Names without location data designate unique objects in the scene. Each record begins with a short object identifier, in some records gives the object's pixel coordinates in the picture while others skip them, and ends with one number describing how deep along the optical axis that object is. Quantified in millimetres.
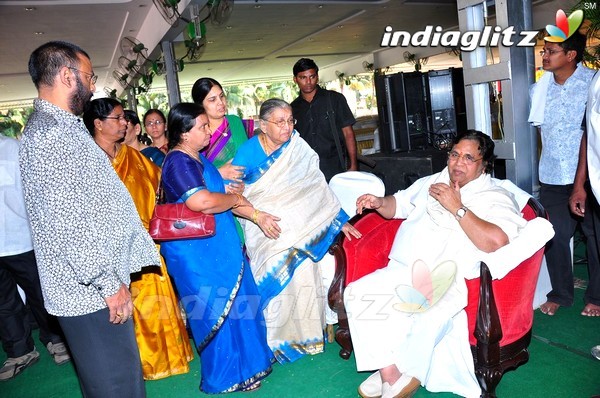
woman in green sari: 2652
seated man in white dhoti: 2086
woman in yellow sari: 2684
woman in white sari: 2650
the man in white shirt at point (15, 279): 2953
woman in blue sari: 2291
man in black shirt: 3891
